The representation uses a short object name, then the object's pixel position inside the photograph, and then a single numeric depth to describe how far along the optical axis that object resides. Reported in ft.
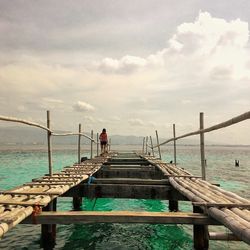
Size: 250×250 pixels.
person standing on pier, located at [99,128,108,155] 76.07
